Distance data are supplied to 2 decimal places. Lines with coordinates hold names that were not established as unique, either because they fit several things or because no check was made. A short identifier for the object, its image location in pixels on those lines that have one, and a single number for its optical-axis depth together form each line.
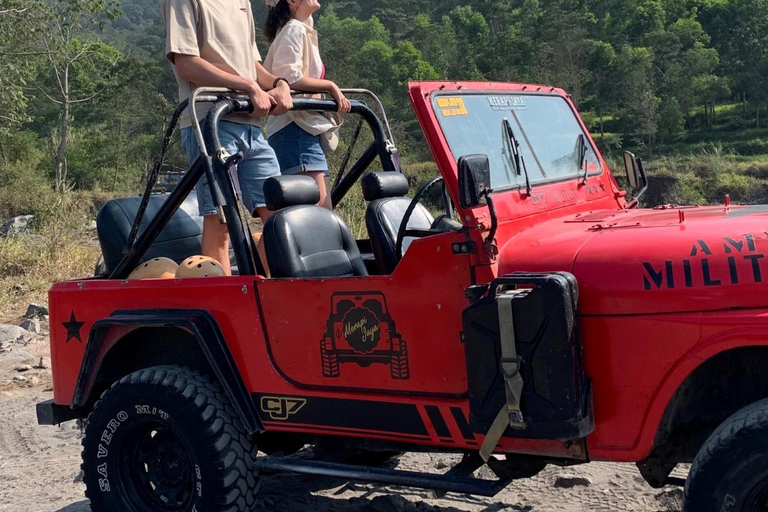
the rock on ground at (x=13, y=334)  7.66
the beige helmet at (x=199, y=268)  3.86
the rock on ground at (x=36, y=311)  8.52
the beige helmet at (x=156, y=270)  4.05
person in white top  4.75
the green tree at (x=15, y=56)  15.01
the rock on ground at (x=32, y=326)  8.00
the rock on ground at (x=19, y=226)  12.68
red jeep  2.79
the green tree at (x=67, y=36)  16.81
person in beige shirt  4.08
